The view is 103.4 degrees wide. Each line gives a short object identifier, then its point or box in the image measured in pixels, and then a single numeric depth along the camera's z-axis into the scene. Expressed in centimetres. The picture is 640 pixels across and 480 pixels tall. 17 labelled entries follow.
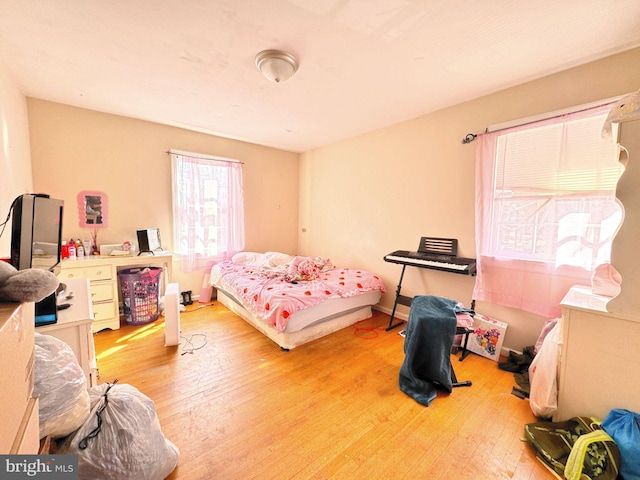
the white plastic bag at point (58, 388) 93
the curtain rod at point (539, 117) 190
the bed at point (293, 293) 251
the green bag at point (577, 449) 124
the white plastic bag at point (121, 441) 104
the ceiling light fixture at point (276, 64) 190
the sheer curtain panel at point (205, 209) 359
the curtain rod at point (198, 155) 350
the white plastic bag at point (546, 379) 163
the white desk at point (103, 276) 267
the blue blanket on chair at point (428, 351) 188
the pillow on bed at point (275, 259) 367
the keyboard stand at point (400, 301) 302
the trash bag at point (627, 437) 122
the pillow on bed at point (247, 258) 383
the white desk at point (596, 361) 139
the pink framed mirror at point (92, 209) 303
